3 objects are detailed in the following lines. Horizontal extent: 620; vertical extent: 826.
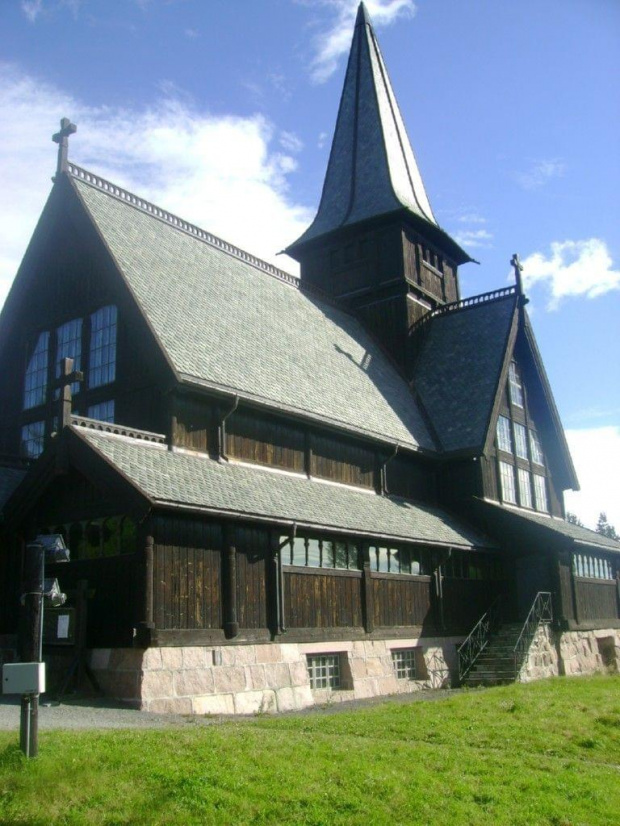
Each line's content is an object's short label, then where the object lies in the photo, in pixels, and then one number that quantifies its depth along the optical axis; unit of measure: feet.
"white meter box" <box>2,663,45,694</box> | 31.94
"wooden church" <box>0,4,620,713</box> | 55.67
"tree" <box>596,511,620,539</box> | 323.70
